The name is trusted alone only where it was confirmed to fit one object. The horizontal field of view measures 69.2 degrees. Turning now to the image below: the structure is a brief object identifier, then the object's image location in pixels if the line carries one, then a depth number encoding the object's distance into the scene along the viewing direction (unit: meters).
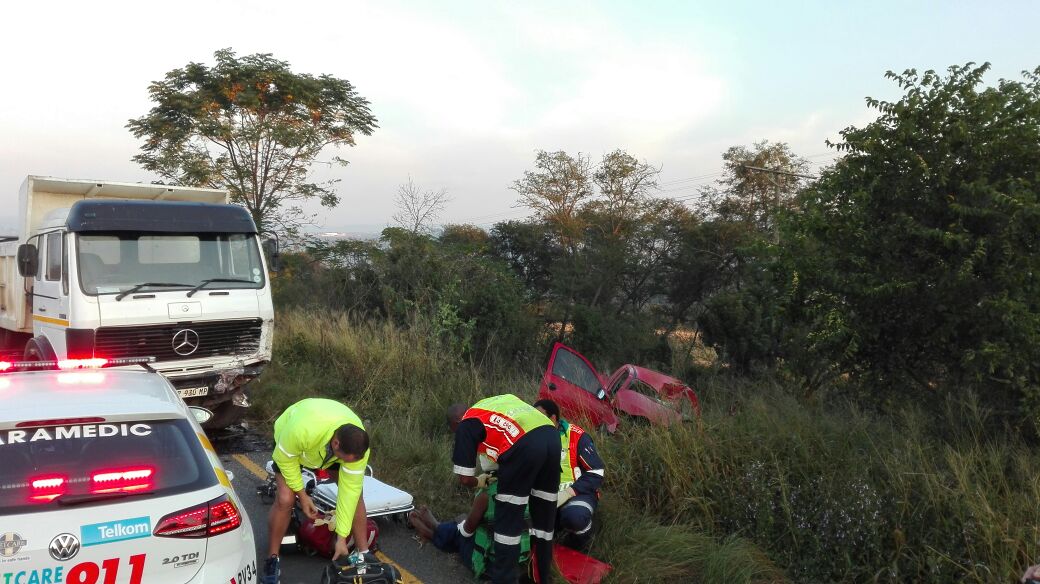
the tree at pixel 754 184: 29.92
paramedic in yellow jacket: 4.43
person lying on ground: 4.90
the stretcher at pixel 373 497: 5.53
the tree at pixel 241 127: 20.33
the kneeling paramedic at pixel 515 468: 4.52
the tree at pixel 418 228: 16.85
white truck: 7.69
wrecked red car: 6.89
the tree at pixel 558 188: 35.47
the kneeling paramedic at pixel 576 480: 4.98
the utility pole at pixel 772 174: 25.08
